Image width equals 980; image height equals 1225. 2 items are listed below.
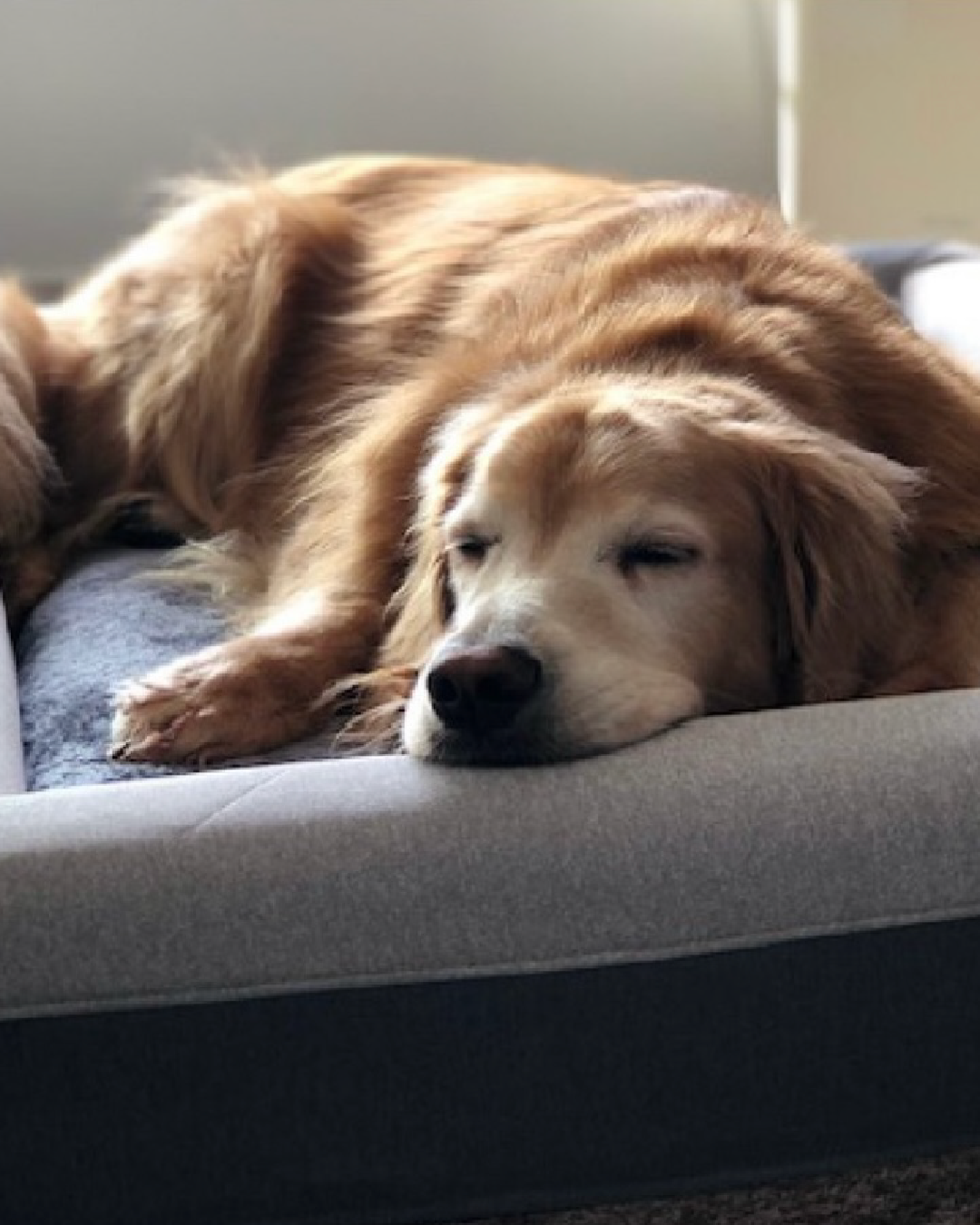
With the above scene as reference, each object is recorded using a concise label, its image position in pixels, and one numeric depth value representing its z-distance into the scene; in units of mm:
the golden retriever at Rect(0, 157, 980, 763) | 1653
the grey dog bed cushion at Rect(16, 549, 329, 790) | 1936
